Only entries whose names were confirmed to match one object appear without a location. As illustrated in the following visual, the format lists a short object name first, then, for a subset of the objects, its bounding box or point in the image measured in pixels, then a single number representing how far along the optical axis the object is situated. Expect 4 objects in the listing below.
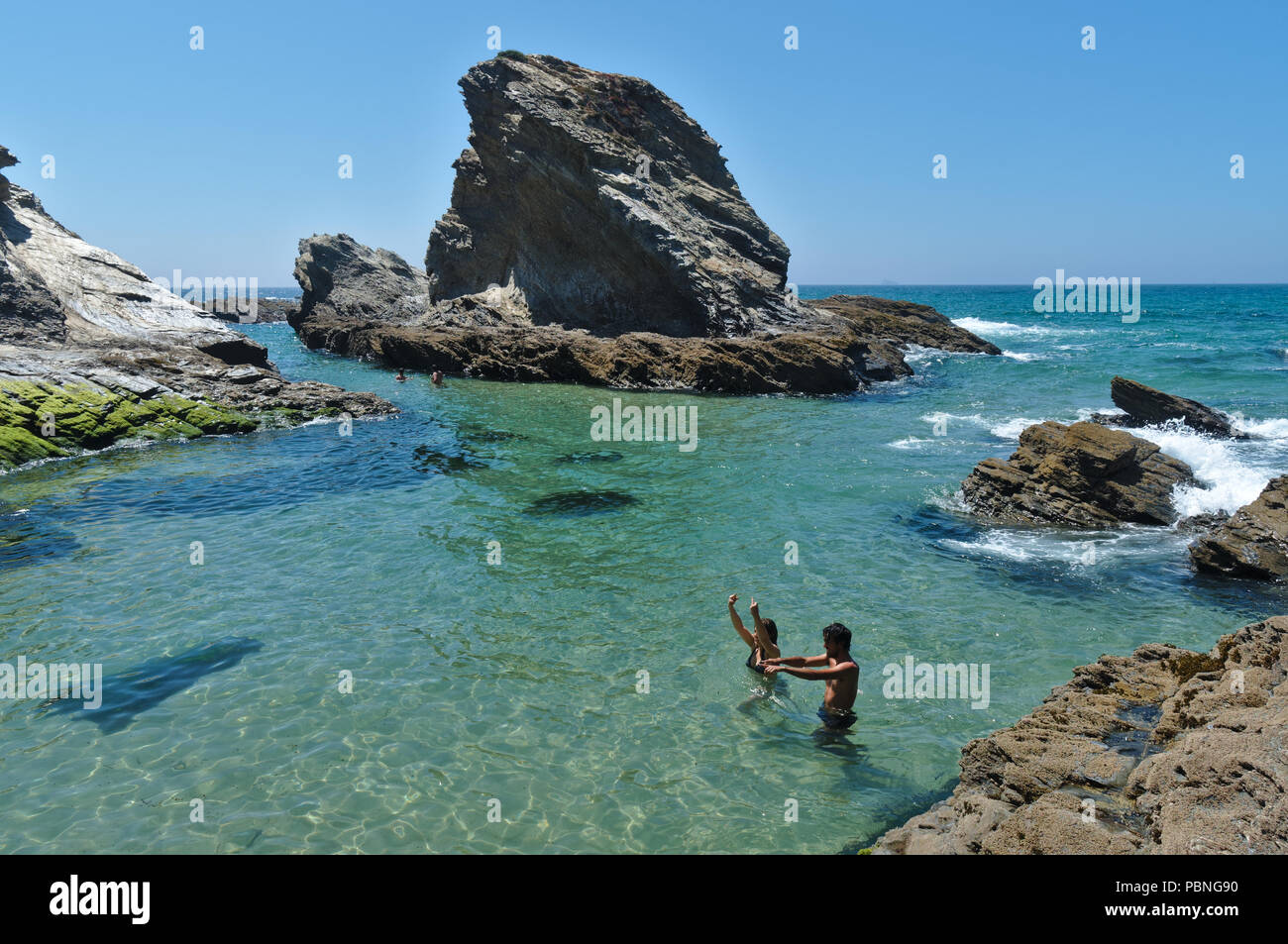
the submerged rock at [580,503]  17.11
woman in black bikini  9.52
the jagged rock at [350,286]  65.81
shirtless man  8.54
